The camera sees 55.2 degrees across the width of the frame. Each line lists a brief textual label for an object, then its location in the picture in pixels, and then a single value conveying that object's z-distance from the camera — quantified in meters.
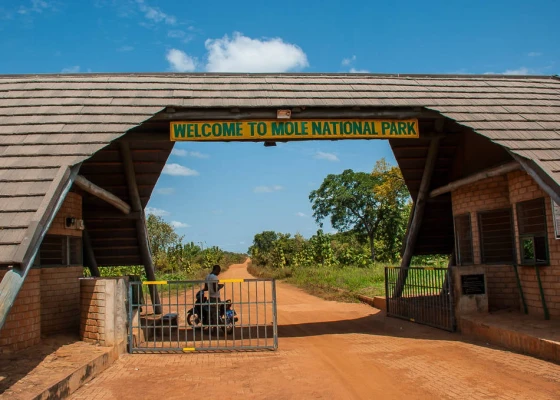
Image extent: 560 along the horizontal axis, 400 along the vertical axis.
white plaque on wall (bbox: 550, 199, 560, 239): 9.32
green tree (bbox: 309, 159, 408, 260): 42.91
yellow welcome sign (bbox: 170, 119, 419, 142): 10.10
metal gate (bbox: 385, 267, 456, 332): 11.37
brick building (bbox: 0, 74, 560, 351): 8.46
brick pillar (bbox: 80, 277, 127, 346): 9.15
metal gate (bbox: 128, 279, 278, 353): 9.70
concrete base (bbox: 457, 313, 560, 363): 7.93
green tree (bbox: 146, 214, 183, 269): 46.01
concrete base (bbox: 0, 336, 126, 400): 6.05
